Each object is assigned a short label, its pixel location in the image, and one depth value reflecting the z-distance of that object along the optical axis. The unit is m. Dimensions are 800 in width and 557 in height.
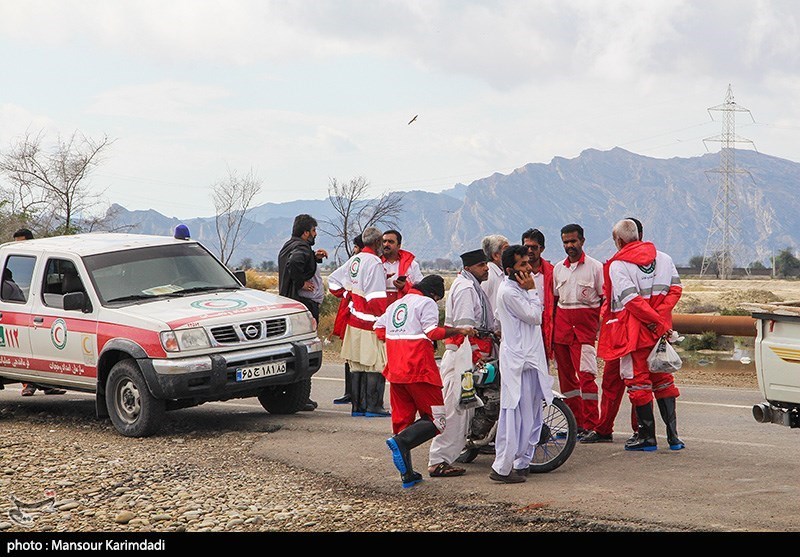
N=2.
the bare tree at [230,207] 62.65
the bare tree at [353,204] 58.69
